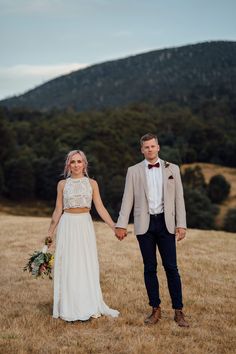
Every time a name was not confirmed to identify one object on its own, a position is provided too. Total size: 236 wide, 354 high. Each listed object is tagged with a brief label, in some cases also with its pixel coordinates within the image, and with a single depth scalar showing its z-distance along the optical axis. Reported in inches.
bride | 291.1
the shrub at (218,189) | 3018.9
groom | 275.6
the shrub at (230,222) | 2382.5
